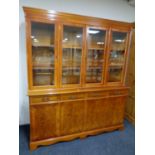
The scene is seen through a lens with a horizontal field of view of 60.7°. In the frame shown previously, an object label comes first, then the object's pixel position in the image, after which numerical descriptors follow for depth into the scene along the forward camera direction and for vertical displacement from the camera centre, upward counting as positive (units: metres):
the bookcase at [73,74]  1.96 -0.09
